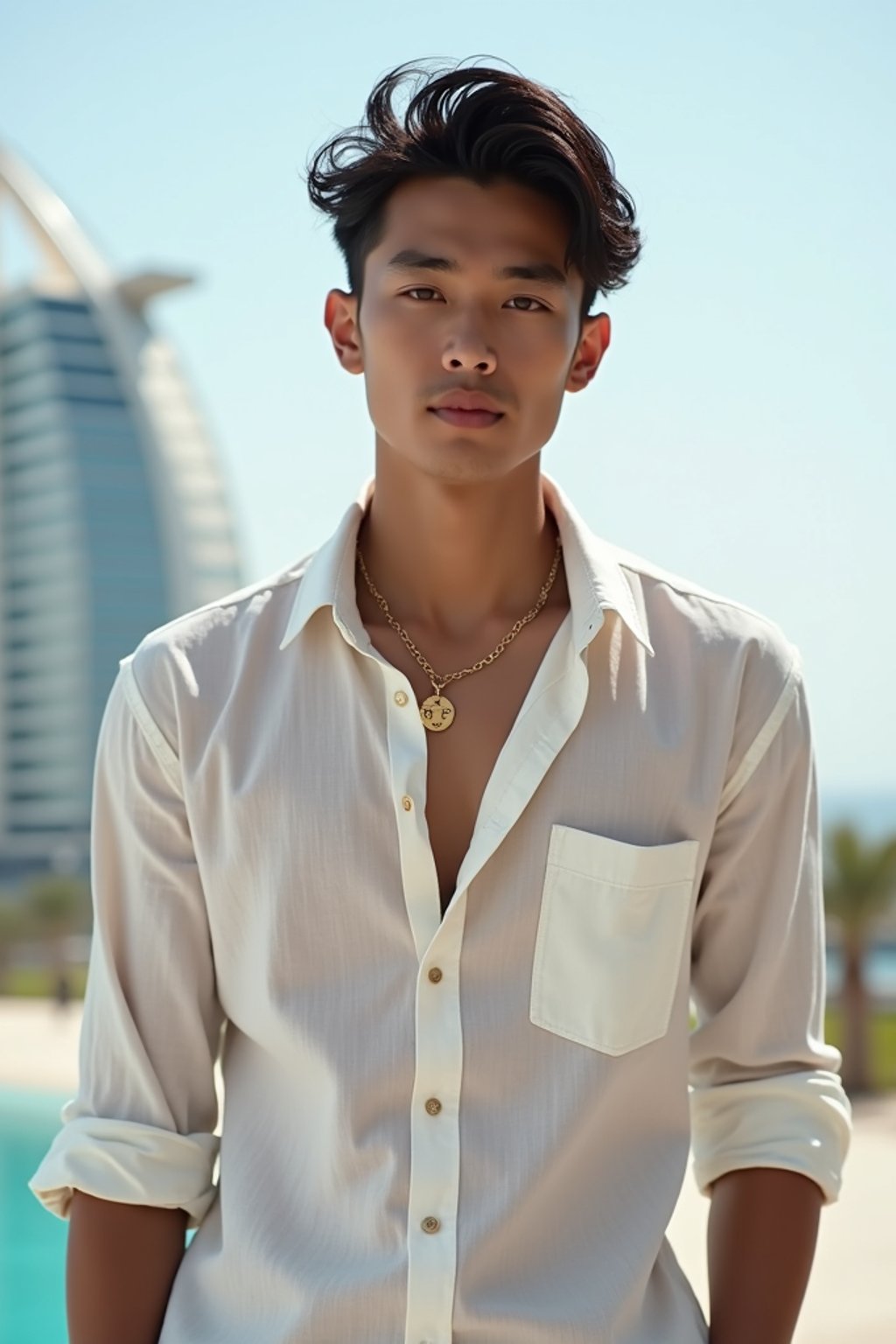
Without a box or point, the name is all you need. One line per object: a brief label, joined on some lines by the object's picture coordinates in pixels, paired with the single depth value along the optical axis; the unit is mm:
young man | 1315
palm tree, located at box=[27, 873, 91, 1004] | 18516
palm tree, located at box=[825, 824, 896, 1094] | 10914
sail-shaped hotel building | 42719
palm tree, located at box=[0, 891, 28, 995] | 19266
